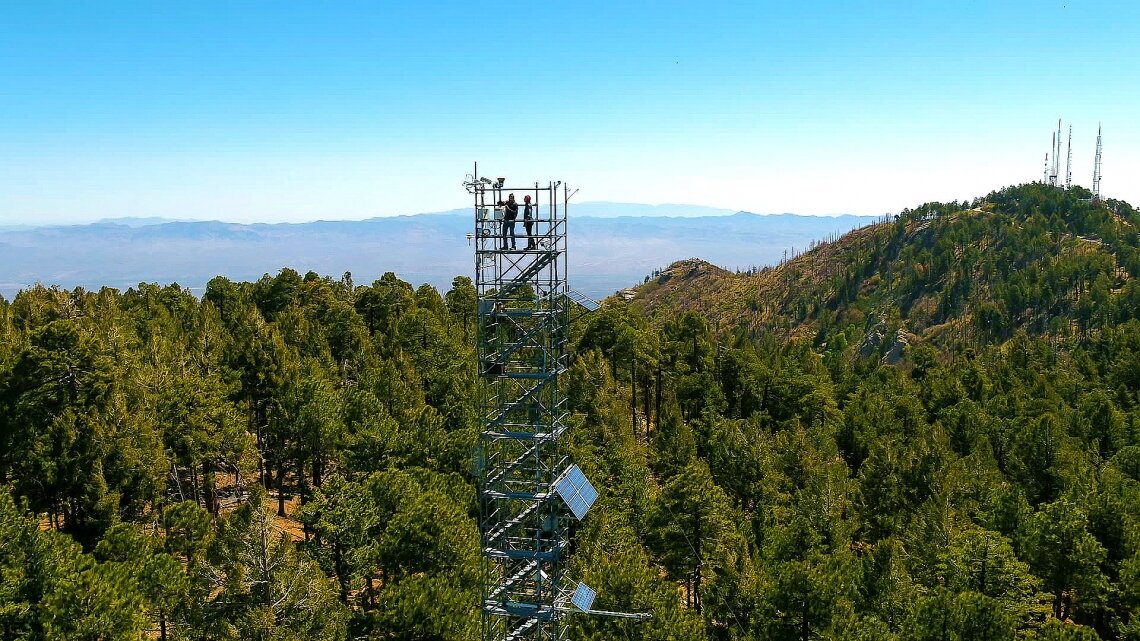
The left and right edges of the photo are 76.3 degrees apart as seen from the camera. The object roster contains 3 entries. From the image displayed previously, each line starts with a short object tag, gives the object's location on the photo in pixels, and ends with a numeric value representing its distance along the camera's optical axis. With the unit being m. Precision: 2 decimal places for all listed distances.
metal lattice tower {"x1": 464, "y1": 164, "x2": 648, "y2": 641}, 18.66
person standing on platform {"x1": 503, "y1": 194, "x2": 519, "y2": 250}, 18.64
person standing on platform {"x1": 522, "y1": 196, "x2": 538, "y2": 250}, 18.67
